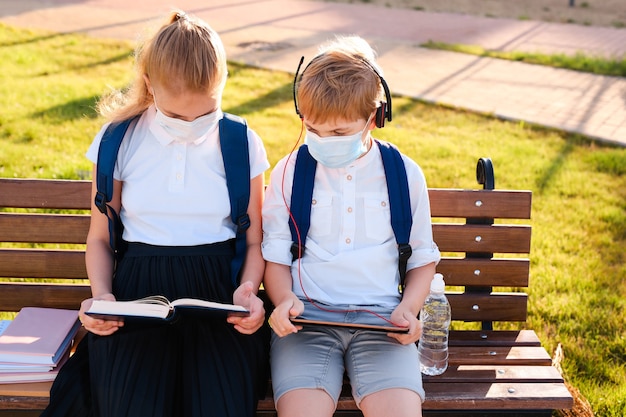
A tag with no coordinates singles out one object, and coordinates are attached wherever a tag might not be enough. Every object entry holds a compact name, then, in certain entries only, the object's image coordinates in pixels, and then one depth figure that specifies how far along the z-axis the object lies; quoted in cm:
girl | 266
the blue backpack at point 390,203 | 293
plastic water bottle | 305
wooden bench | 335
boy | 267
